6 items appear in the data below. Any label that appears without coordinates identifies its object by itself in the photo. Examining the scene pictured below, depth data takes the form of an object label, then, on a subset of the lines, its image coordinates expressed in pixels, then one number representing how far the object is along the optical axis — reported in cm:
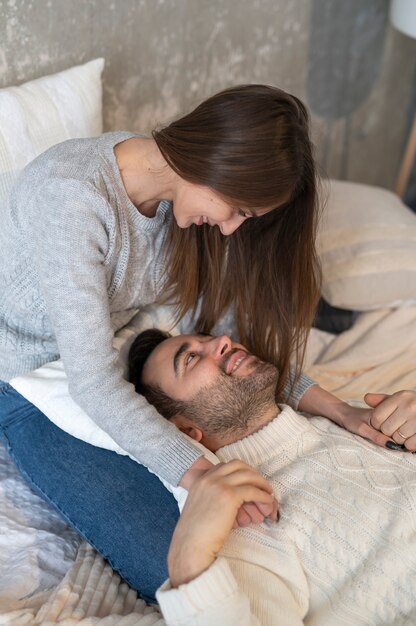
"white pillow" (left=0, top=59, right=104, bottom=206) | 152
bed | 124
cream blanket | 119
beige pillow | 192
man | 110
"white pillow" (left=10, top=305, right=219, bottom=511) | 138
